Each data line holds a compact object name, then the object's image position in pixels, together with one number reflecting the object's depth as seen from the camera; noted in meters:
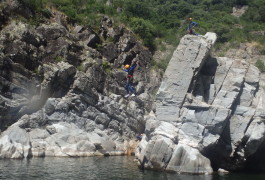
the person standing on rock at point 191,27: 29.75
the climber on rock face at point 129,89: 33.86
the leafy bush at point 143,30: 52.89
